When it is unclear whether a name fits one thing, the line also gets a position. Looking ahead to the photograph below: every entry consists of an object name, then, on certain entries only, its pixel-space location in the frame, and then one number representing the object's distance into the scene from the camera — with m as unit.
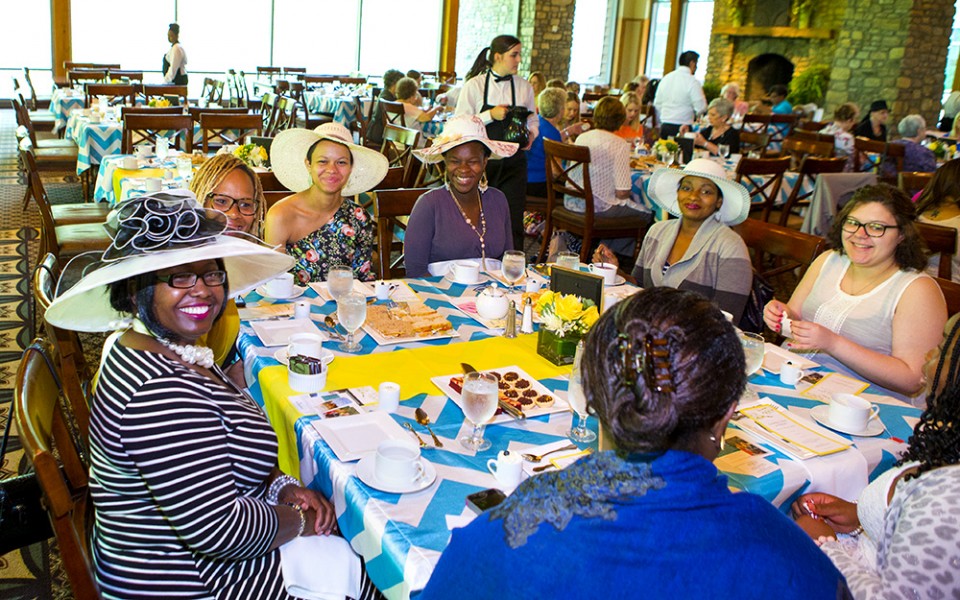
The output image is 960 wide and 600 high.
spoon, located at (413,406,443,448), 1.71
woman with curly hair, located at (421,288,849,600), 0.86
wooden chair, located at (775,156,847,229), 5.43
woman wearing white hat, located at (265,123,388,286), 3.02
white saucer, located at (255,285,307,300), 2.49
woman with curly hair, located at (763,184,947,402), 2.18
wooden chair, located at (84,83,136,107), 7.73
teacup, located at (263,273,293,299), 2.47
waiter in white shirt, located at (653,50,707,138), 8.15
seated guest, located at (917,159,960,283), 3.48
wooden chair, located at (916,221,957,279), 3.05
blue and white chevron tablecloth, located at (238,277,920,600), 1.35
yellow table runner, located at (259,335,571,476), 1.80
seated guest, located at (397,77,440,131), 7.50
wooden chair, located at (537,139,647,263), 4.89
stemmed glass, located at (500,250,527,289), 2.61
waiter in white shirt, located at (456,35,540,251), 4.98
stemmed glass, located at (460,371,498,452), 1.57
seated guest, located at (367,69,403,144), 7.64
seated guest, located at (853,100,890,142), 7.95
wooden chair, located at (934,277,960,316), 2.43
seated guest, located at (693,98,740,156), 6.69
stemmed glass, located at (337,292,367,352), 2.02
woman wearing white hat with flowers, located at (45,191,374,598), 1.33
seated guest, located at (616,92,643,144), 6.82
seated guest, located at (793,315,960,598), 1.22
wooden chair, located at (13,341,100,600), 1.29
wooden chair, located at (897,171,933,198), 4.95
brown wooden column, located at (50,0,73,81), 11.23
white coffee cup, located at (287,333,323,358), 1.99
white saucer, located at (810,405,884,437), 1.82
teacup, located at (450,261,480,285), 2.78
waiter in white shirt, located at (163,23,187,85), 10.01
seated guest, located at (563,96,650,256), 5.03
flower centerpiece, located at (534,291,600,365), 2.03
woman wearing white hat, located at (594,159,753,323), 2.84
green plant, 11.85
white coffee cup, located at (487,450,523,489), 1.49
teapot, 2.35
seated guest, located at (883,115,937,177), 6.59
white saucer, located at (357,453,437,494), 1.44
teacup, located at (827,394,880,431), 1.82
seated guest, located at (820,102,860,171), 7.06
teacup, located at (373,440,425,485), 1.45
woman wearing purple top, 3.14
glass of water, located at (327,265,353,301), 2.29
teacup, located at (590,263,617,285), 2.82
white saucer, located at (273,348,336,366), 1.97
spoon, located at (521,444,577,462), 1.58
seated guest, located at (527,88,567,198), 5.83
